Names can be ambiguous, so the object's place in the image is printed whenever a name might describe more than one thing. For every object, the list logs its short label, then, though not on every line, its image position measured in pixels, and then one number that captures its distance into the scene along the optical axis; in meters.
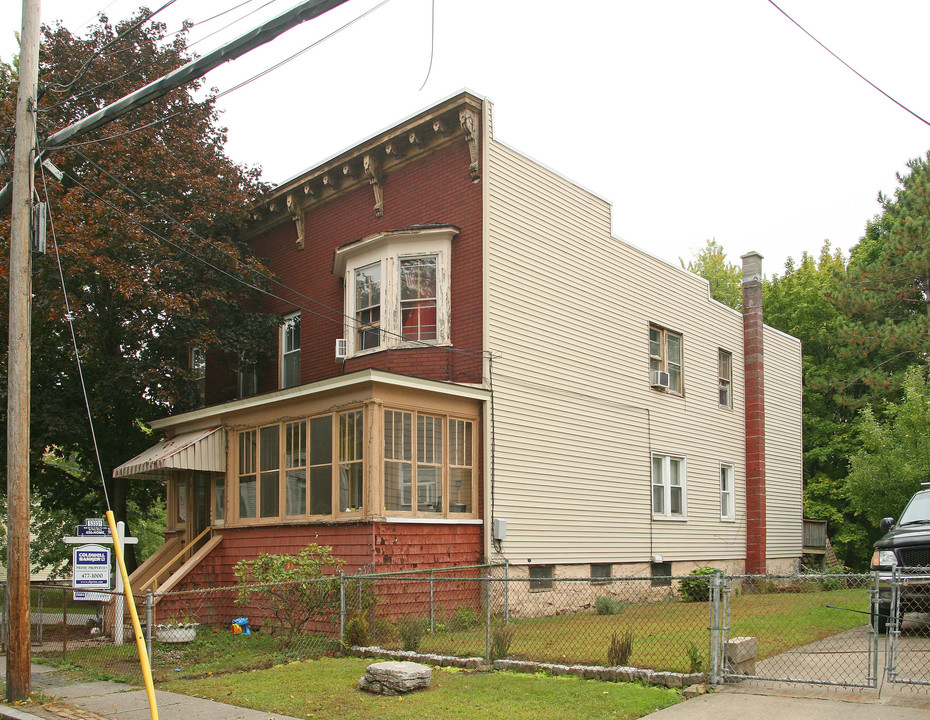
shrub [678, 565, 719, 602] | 19.69
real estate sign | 13.97
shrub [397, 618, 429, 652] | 12.20
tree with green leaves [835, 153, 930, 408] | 32.16
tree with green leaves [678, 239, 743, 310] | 45.92
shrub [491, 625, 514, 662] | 11.16
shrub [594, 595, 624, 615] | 17.02
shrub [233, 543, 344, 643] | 13.72
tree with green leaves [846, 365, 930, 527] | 22.19
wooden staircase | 16.64
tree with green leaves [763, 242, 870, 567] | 33.56
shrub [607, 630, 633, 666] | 10.16
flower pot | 14.48
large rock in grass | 9.77
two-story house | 15.77
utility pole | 10.48
